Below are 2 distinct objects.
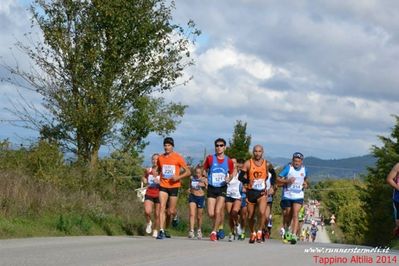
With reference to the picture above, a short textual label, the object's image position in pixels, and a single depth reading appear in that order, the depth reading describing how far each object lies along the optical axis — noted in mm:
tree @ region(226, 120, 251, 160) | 46500
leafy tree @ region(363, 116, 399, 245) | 46659
